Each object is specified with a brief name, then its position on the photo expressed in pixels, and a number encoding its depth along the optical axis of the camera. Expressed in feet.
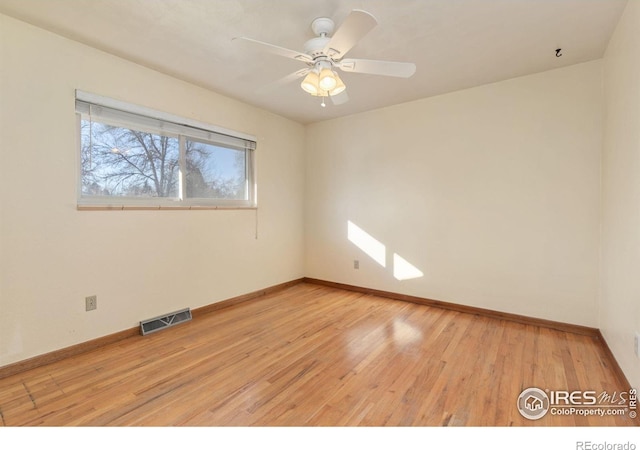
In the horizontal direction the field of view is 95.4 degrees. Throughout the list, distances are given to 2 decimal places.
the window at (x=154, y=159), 7.91
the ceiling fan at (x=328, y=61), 5.78
